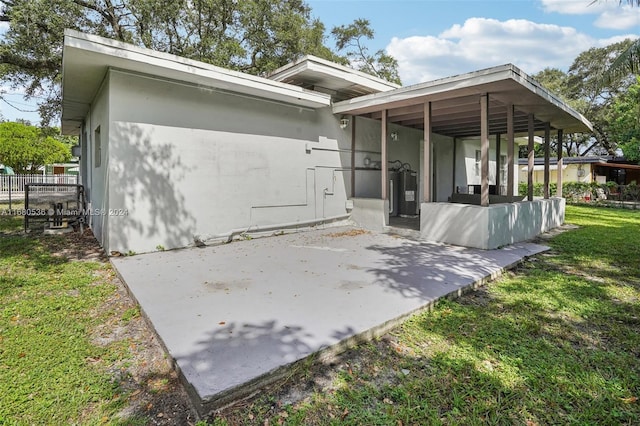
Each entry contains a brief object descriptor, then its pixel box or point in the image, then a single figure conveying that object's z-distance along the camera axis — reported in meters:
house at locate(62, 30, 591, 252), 5.45
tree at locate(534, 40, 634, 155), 23.91
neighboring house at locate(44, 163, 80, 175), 29.41
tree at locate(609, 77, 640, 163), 17.44
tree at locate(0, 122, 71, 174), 19.40
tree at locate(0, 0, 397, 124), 10.50
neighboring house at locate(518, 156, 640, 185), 20.83
